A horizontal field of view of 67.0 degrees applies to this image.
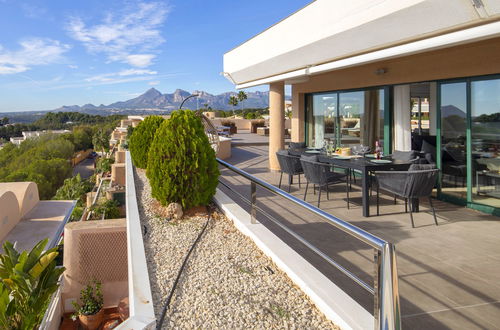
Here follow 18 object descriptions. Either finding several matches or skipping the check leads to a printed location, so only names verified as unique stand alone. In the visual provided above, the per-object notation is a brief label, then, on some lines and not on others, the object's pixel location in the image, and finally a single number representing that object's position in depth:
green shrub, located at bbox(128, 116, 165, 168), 10.02
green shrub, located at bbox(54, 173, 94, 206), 30.78
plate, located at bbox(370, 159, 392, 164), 6.50
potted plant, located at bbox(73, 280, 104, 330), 5.82
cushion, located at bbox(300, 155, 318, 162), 7.00
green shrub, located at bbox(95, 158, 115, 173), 20.09
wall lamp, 8.59
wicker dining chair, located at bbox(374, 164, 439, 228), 5.60
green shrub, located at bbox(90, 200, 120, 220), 8.71
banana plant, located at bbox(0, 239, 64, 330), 5.01
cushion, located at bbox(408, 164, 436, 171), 5.73
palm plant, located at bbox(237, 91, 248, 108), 67.38
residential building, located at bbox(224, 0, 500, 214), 5.71
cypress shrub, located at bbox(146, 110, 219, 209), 5.32
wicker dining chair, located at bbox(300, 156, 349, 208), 6.84
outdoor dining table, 6.16
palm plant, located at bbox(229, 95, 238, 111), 71.75
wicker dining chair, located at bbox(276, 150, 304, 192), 7.99
